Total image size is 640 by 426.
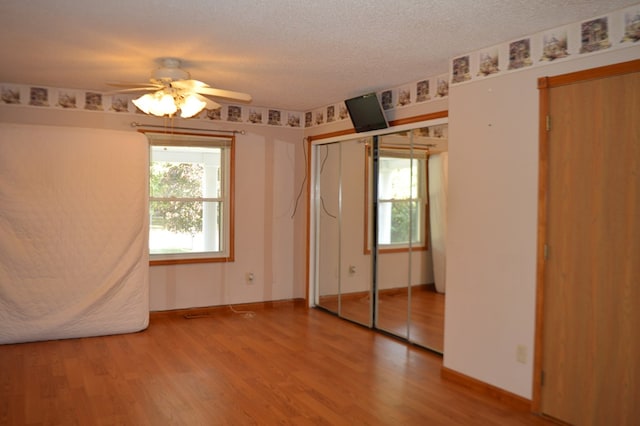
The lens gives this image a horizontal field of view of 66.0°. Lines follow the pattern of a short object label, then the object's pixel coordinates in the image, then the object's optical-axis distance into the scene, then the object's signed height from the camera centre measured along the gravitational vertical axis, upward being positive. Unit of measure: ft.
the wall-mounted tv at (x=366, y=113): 15.61 +2.99
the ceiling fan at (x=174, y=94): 11.82 +2.68
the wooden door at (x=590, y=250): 8.98 -0.85
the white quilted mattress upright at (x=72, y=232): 14.66 -0.96
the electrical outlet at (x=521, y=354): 10.77 -3.26
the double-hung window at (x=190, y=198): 18.11 +0.17
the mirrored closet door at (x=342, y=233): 17.81 -1.12
